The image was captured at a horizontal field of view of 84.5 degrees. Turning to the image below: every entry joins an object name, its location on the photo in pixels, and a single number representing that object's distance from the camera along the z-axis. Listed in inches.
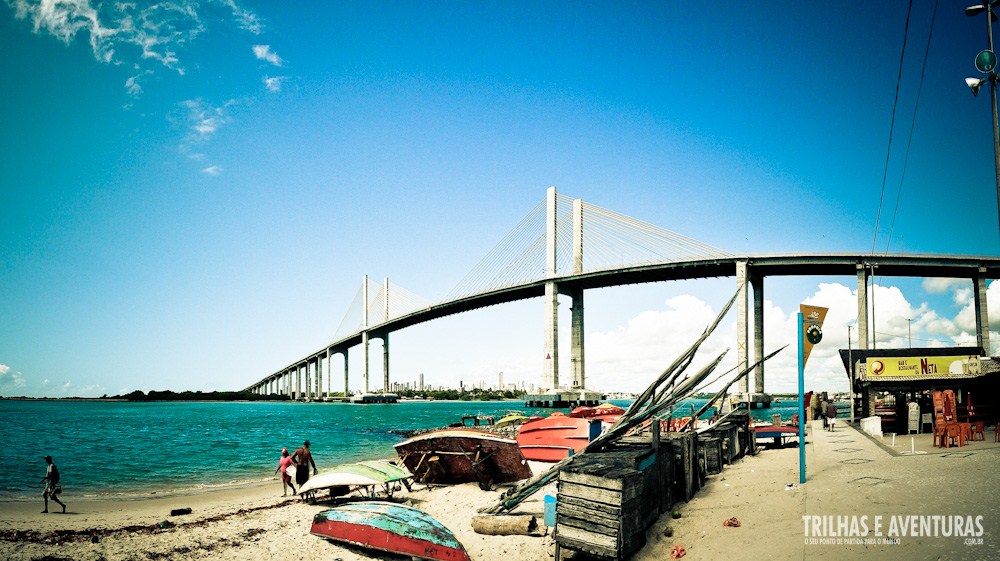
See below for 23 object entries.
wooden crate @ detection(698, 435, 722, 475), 486.3
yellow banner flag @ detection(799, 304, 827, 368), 386.0
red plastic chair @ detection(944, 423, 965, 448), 505.8
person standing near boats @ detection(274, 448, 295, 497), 597.6
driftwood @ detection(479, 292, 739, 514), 374.0
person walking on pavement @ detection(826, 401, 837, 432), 826.2
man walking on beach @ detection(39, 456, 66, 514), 528.4
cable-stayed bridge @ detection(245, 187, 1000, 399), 2076.8
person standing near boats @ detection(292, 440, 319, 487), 583.5
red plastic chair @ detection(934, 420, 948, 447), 510.6
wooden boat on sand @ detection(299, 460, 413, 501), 495.3
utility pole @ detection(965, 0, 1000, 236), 349.4
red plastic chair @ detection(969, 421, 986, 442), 549.3
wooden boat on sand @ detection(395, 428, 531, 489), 567.8
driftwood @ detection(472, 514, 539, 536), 380.8
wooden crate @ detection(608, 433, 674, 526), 337.1
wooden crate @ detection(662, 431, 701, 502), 407.2
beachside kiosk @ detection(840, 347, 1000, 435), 684.1
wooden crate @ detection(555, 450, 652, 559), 289.9
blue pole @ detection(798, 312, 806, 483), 372.2
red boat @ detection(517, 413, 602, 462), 789.9
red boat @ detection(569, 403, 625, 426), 1012.5
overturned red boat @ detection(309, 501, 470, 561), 340.5
